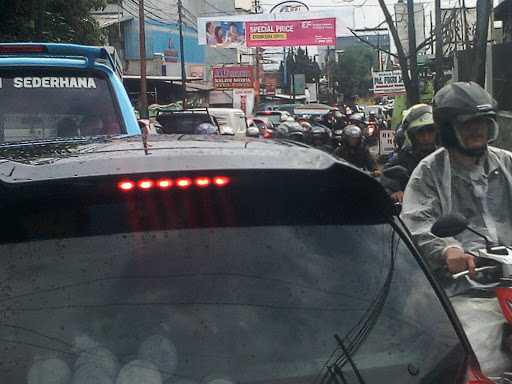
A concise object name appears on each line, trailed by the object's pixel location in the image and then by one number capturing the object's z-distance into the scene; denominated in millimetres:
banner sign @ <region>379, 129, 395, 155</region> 20181
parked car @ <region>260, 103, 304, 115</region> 51219
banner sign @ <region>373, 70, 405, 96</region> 31047
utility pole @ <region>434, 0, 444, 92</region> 21850
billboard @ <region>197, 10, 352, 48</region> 42938
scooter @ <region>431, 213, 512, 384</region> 3224
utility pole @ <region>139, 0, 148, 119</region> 37781
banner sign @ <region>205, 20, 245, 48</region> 43938
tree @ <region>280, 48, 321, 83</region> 93312
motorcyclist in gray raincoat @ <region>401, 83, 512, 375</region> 3977
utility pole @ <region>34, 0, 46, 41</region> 19812
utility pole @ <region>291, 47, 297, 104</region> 75488
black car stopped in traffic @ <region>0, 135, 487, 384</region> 2059
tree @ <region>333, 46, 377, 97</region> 91500
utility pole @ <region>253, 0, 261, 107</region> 58531
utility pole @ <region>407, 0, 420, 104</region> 21547
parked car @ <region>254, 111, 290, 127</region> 38219
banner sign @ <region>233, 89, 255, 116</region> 45969
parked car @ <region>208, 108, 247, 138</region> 27969
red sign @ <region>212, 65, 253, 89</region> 56562
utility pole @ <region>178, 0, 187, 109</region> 46938
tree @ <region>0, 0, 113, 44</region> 20641
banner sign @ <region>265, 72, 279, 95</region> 80875
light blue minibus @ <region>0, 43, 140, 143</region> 7516
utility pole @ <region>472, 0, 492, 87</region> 15719
